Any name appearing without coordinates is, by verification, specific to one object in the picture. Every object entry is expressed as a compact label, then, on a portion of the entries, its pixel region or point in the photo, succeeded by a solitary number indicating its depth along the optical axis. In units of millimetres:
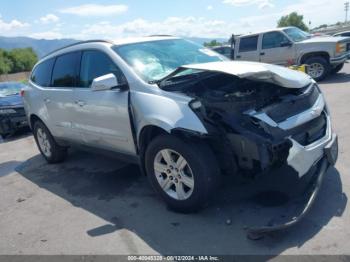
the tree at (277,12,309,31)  95000
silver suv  3457
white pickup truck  11773
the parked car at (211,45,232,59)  18859
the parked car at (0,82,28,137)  9484
